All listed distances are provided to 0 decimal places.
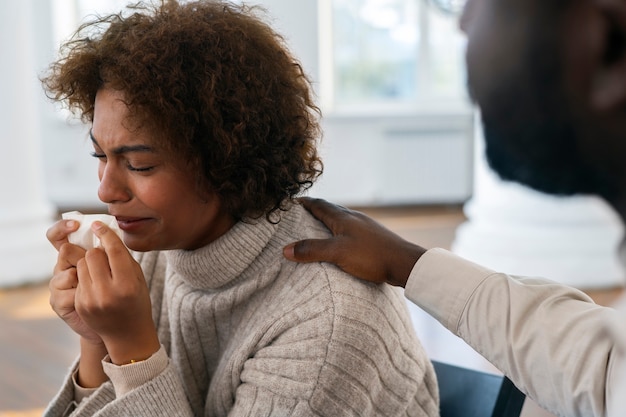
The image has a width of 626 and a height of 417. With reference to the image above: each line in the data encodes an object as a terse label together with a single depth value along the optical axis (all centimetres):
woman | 122
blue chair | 131
